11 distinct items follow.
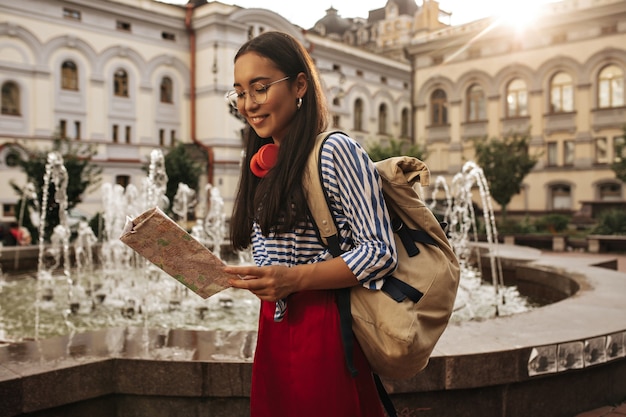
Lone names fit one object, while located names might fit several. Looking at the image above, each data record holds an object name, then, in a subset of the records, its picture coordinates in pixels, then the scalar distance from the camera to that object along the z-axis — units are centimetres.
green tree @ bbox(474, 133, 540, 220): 2234
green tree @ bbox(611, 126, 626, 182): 2127
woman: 154
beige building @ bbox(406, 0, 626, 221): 2694
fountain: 283
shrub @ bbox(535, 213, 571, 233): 1950
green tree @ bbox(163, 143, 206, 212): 2131
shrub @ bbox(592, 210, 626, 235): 1719
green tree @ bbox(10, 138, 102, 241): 1439
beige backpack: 153
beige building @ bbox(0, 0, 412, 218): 2378
